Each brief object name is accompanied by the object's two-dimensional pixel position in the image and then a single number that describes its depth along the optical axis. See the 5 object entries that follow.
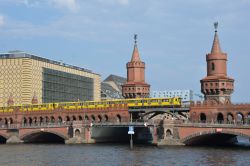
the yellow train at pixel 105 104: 115.56
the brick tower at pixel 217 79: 114.75
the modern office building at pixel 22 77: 186.00
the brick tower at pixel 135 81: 139.88
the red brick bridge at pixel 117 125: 98.44
